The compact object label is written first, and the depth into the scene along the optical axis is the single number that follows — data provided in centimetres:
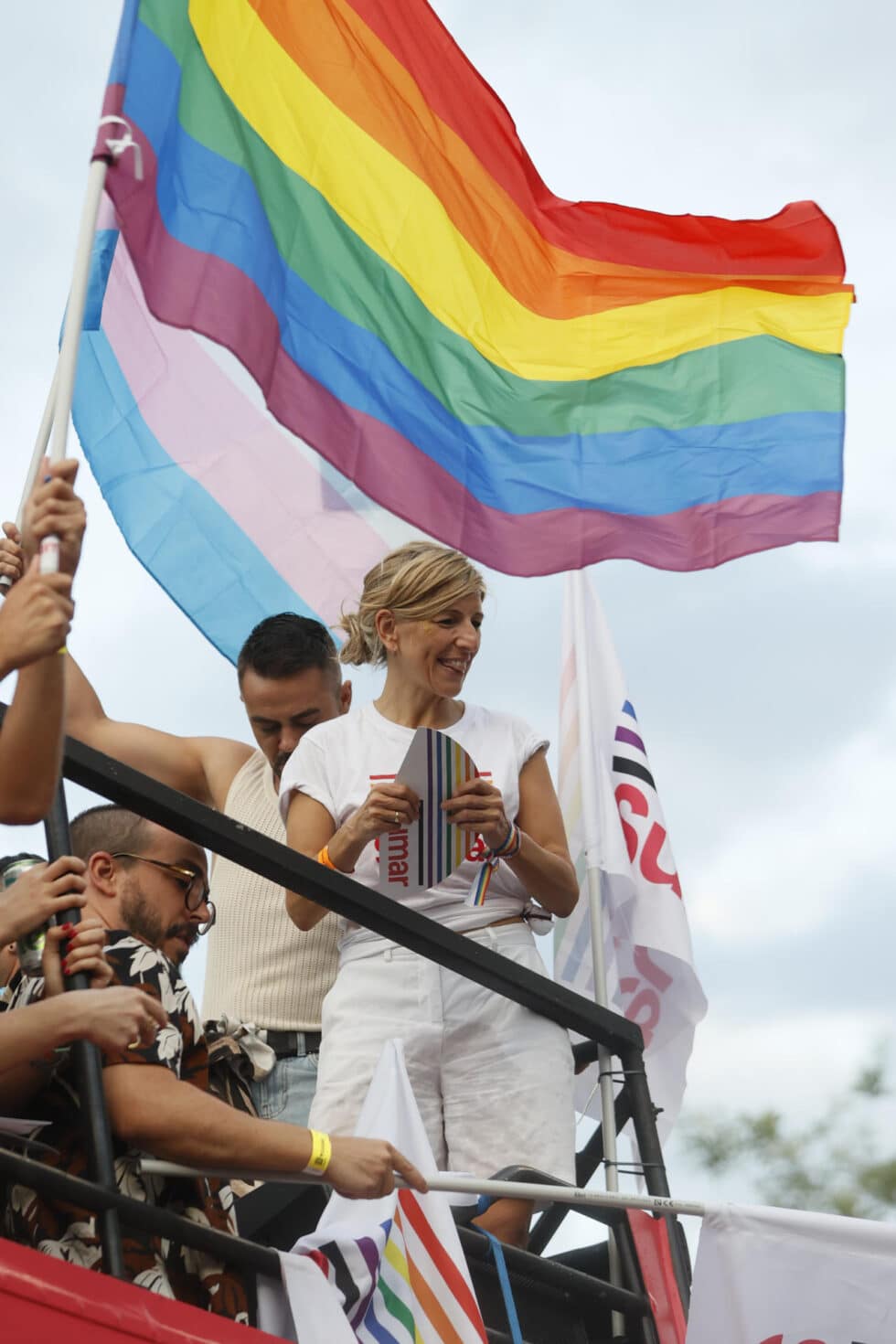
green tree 2272
